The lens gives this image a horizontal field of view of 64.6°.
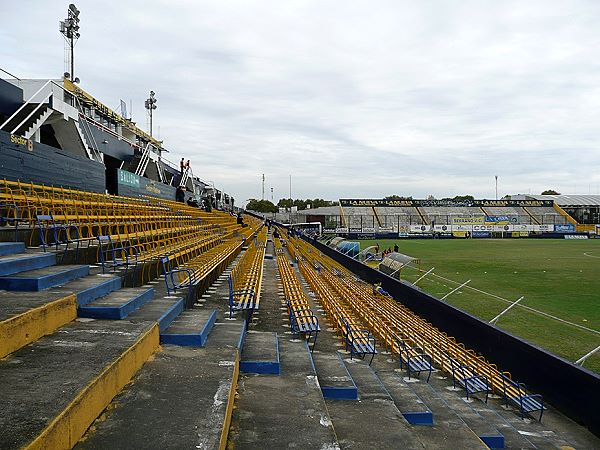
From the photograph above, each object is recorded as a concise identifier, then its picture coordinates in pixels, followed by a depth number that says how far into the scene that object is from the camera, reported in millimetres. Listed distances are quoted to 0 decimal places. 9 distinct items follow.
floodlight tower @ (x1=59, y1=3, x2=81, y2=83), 25152
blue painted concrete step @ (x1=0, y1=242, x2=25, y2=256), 5623
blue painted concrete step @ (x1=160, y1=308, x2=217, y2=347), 4652
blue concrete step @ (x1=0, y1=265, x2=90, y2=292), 4609
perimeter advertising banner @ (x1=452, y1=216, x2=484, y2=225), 60497
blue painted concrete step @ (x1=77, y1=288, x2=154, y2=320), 4566
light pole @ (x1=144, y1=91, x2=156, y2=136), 45531
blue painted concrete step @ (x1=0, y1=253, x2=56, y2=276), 4879
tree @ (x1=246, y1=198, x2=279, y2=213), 148250
